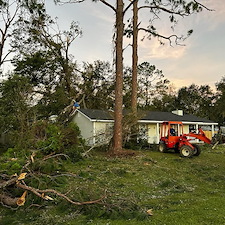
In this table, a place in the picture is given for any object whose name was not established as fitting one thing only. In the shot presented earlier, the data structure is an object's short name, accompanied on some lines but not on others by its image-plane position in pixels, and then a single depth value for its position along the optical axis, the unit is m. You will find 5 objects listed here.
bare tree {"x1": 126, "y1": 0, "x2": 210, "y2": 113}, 14.94
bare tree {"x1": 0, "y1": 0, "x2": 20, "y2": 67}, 21.09
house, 17.44
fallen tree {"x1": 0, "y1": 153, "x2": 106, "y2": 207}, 4.61
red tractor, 12.63
